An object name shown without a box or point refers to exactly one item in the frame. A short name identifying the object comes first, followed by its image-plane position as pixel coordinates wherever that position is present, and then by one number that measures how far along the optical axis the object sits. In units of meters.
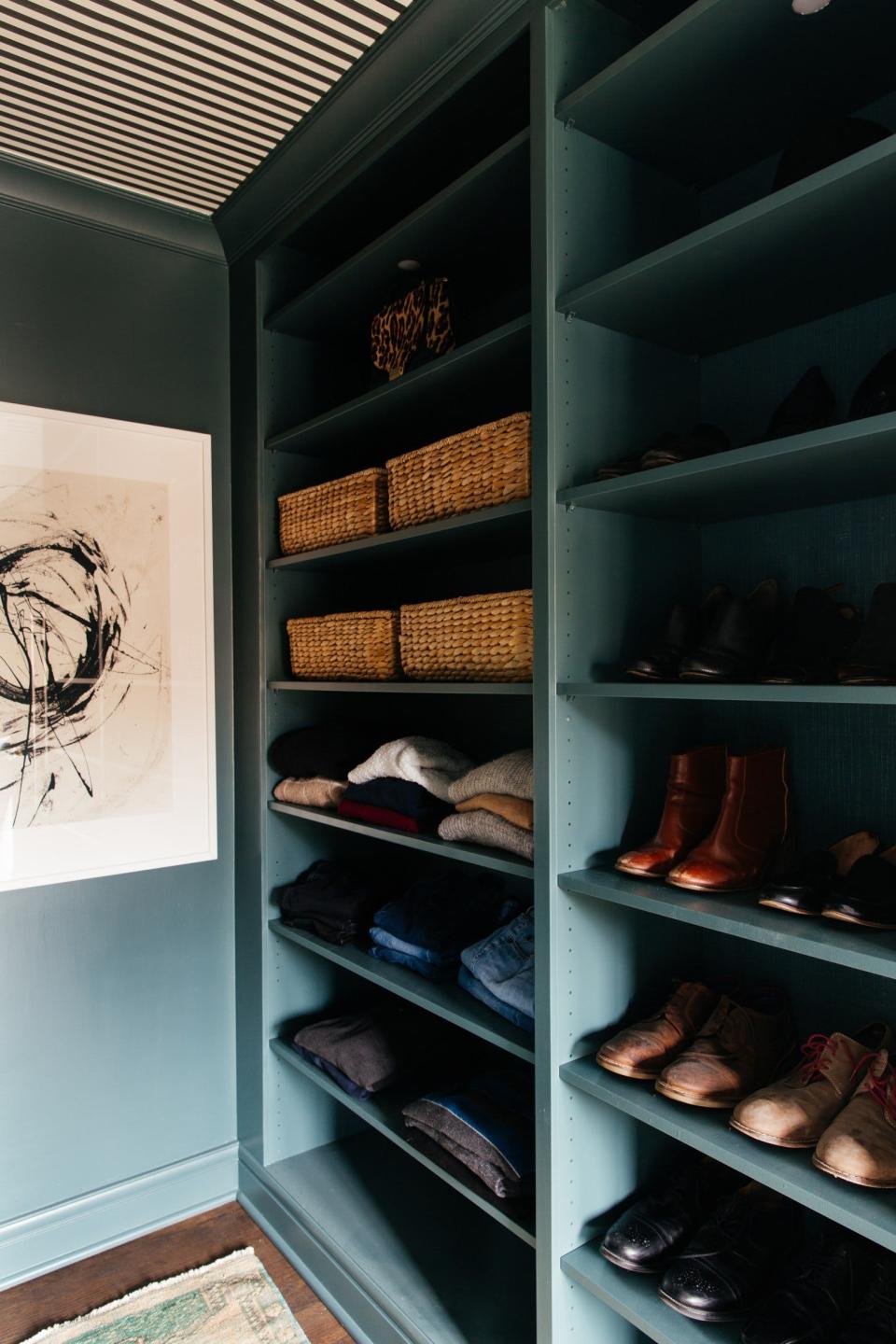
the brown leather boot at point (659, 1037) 1.33
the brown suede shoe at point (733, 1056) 1.25
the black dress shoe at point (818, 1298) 1.15
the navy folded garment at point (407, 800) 1.84
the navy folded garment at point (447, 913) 1.85
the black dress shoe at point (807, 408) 1.20
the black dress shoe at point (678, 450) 1.28
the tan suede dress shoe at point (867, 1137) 1.06
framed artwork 2.08
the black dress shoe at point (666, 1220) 1.33
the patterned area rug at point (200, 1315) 1.82
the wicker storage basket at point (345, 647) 1.94
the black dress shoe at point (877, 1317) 1.12
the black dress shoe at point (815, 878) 1.16
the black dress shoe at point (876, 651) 1.06
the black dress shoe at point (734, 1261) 1.23
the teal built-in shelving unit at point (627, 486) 1.20
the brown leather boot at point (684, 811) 1.35
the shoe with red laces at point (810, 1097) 1.16
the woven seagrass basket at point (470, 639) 1.53
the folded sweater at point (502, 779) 1.60
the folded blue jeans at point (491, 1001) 1.55
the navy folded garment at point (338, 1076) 1.97
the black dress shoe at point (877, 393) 1.09
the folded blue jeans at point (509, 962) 1.57
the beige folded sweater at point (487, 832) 1.54
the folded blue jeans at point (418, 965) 1.82
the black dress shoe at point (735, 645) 1.26
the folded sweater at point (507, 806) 1.56
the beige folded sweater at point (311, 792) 2.09
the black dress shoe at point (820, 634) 1.26
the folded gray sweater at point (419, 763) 1.87
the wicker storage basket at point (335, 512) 1.94
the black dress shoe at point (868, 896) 1.08
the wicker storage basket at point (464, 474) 1.52
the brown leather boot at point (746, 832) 1.28
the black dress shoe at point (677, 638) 1.32
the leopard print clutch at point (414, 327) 1.84
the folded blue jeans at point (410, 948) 1.82
